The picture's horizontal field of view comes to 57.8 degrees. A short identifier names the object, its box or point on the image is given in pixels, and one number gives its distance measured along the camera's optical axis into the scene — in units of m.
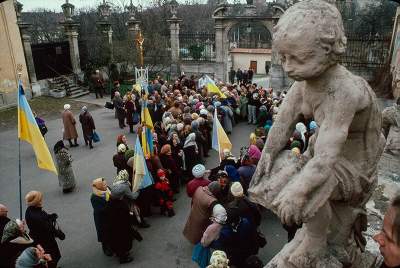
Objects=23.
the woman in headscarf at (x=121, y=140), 8.82
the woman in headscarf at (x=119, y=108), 14.39
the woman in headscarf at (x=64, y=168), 8.55
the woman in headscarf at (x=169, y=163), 8.24
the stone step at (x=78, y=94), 20.63
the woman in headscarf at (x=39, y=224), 5.46
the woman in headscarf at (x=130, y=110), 13.45
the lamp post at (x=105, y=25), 23.53
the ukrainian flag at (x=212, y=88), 13.00
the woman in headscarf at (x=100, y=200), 5.89
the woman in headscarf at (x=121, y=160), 8.08
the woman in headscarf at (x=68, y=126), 11.87
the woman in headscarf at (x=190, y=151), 9.29
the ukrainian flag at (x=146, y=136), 7.80
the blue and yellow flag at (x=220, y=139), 8.20
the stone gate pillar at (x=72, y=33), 21.62
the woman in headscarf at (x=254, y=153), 7.41
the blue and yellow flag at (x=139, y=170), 6.90
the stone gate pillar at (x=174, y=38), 23.44
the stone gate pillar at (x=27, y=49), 18.23
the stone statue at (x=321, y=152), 1.88
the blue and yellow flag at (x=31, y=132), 6.32
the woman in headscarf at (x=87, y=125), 11.88
